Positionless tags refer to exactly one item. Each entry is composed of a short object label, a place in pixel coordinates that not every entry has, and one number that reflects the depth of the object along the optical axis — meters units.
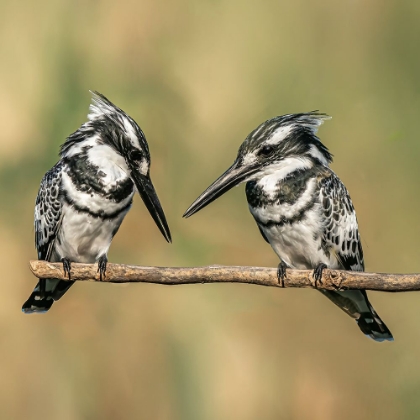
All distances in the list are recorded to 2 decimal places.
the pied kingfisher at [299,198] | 5.09
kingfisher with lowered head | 4.93
